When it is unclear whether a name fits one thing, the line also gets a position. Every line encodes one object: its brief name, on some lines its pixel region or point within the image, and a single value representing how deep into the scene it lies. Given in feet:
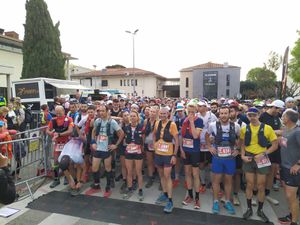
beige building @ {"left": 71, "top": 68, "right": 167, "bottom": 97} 175.52
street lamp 94.83
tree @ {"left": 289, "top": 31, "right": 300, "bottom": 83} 86.53
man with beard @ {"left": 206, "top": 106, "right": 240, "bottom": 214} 14.11
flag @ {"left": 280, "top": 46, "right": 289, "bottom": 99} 44.33
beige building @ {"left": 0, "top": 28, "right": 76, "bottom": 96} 69.31
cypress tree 74.08
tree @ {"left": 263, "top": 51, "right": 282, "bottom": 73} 152.35
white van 41.55
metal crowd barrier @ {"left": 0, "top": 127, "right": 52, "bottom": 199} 16.90
